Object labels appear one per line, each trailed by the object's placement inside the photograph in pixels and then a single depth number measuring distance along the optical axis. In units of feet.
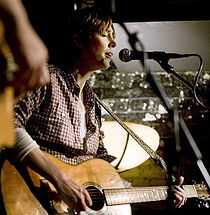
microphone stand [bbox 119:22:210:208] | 8.83
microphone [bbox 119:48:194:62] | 10.29
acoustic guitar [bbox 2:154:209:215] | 10.04
